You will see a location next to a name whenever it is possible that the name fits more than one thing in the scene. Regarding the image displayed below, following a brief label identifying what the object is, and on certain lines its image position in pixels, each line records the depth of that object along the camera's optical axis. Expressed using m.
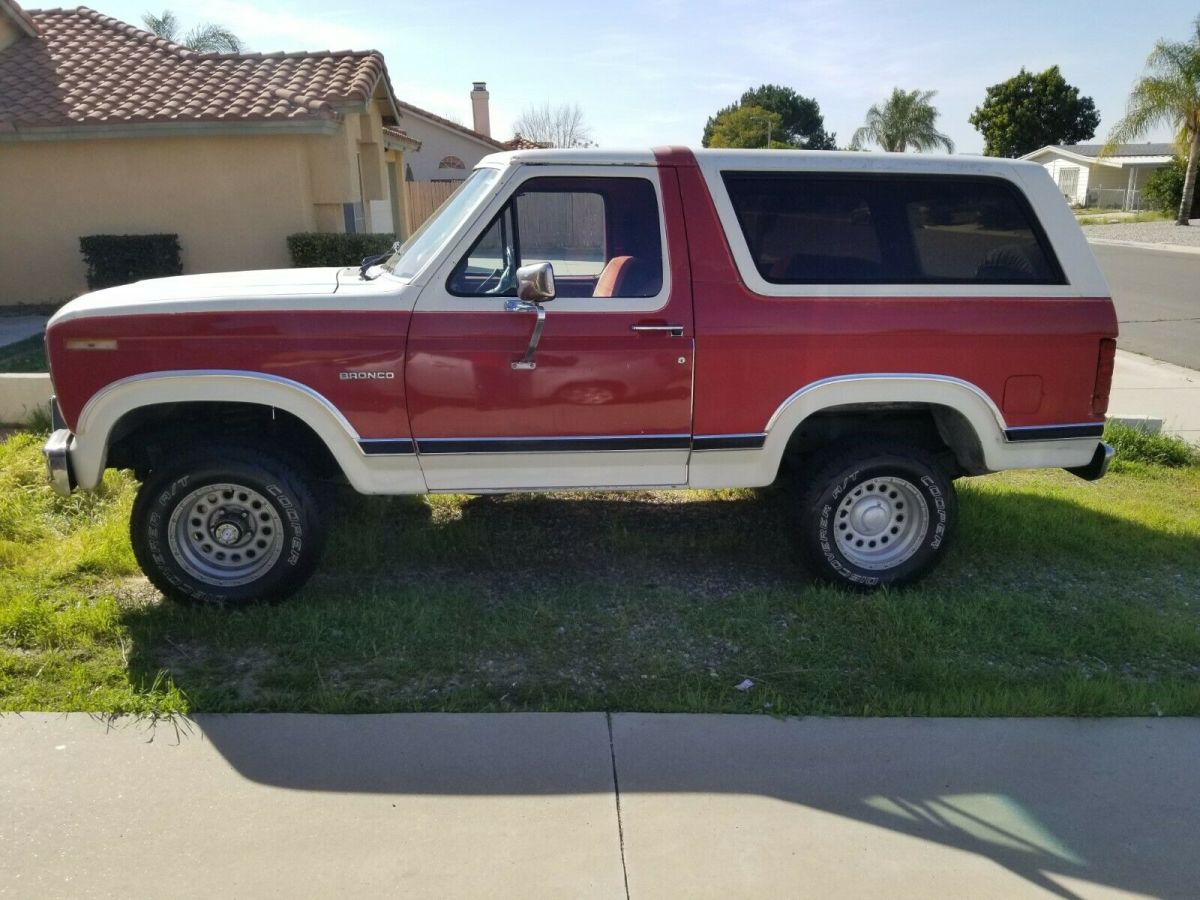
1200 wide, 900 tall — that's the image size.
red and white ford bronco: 4.52
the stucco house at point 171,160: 14.16
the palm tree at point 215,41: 31.71
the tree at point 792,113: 73.12
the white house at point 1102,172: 58.12
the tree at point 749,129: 60.94
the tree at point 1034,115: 67.12
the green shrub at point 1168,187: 44.34
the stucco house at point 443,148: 33.06
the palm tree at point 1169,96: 39.03
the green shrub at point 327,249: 14.60
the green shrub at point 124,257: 14.27
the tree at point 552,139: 50.81
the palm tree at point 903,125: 59.62
